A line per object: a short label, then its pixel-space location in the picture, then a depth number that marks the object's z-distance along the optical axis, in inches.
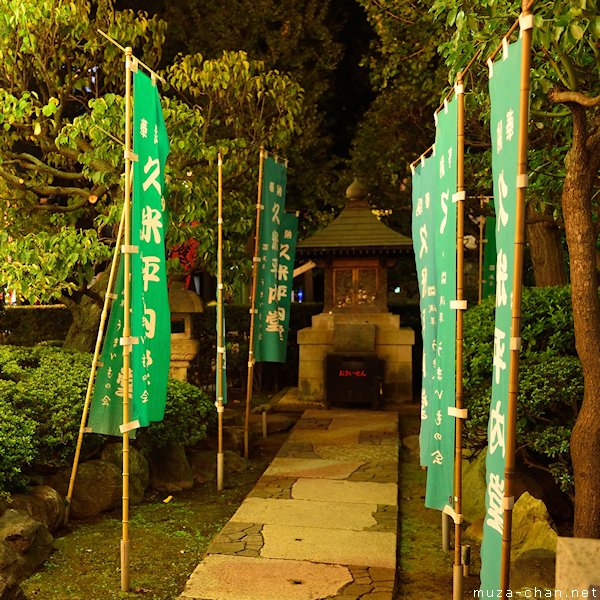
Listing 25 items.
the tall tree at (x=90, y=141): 328.2
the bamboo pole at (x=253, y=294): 355.9
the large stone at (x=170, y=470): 305.6
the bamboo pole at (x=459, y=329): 182.4
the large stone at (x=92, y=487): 263.4
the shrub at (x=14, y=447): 226.1
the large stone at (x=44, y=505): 230.8
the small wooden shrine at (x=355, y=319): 507.5
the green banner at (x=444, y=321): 189.6
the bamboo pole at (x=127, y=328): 205.3
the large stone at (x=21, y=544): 190.2
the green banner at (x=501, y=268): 143.8
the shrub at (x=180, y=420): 303.6
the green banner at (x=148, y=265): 214.8
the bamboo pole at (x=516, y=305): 138.7
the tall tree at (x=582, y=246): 183.0
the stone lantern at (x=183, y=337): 435.8
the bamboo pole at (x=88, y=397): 251.3
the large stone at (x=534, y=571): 184.9
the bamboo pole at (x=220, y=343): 309.1
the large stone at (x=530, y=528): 207.9
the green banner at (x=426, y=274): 229.3
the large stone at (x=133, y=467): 282.4
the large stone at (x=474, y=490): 267.0
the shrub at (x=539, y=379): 242.2
